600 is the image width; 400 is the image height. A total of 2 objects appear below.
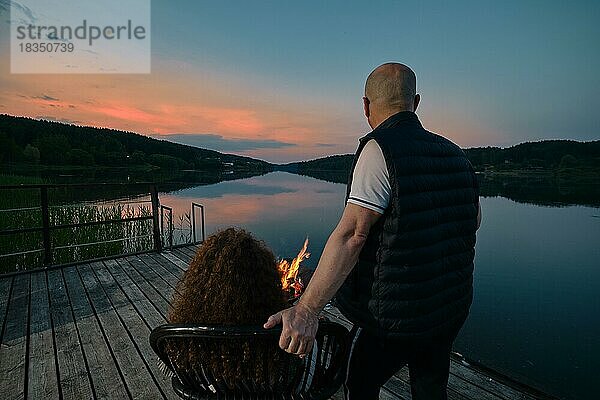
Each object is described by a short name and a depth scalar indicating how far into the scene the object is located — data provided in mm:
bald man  947
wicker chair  872
